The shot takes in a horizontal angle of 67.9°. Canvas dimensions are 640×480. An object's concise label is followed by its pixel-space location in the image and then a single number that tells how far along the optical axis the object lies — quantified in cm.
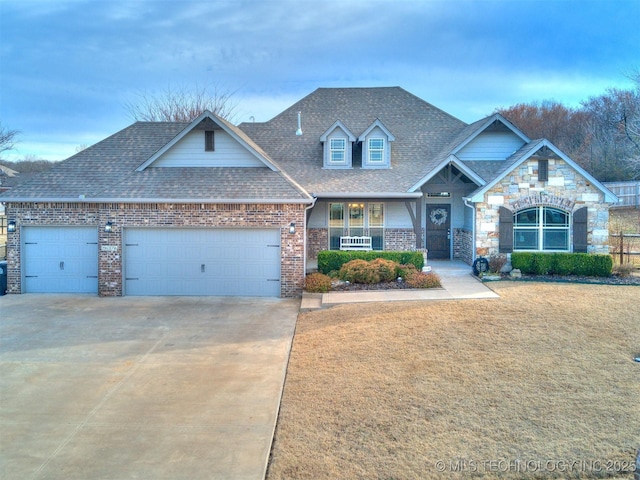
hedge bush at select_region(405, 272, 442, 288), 1355
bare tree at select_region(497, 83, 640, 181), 3425
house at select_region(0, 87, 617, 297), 1433
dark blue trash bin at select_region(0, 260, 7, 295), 1451
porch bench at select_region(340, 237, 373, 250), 1753
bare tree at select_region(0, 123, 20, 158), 3984
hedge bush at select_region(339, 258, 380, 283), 1413
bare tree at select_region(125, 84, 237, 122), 4006
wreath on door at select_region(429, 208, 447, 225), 1878
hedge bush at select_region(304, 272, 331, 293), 1384
